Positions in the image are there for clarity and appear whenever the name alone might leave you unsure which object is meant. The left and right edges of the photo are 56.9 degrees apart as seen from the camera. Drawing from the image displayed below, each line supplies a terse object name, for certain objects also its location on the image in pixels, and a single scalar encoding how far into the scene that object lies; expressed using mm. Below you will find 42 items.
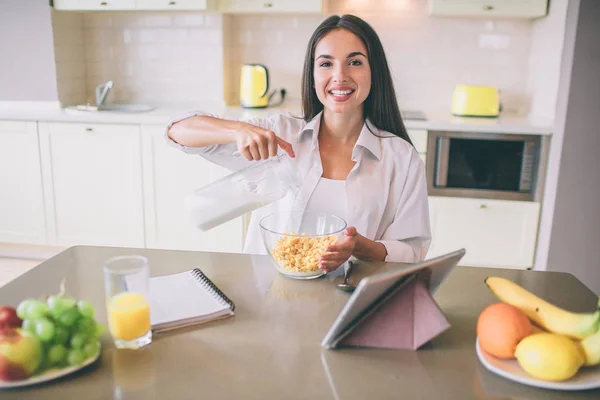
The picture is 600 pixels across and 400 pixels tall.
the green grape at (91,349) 852
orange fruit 867
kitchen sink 3290
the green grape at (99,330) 882
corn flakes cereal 1196
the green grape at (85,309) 854
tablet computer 875
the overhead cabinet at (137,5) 3158
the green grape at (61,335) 827
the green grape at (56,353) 821
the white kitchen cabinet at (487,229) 3023
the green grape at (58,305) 827
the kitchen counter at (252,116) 2900
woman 1528
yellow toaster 3172
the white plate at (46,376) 797
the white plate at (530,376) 812
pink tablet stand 936
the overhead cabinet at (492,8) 3044
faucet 3348
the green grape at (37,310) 823
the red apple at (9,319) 847
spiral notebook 1002
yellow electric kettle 3328
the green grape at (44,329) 807
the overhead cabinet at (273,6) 3170
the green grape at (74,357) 831
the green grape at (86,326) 850
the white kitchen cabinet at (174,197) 3137
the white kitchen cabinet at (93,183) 3170
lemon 809
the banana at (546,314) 854
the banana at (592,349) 836
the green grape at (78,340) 839
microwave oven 2936
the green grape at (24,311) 844
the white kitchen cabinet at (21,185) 3230
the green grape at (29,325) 817
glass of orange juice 903
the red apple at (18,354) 784
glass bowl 1197
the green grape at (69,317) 827
